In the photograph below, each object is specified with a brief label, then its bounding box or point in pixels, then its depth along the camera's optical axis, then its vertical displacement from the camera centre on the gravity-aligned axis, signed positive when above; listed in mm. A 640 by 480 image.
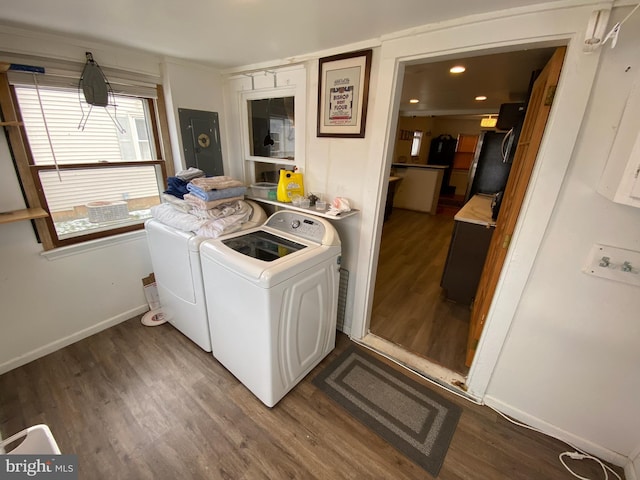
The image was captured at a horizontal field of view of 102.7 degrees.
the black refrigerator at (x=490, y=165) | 2953 -66
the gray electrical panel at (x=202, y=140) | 2229 +36
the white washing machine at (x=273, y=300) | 1355 -829
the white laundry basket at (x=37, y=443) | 946 -1098
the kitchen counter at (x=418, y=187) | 5641 -682
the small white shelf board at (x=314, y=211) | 1712 -406
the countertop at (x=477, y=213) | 2191 -482
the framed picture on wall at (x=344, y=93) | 1626 +371
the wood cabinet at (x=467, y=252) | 2236 -817
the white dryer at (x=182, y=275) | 1711 -909
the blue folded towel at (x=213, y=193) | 1789 -327
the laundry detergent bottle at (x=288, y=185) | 1983 -267
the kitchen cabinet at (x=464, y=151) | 7871 +195
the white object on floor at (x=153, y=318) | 2234 -1488
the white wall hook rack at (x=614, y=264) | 1132 -422
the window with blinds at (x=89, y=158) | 1691 -137
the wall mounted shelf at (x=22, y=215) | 1491 -461
